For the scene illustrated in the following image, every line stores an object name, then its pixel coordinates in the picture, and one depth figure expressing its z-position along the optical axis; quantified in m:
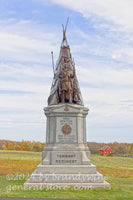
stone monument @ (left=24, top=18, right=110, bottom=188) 13.00
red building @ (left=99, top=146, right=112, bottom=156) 46.61
